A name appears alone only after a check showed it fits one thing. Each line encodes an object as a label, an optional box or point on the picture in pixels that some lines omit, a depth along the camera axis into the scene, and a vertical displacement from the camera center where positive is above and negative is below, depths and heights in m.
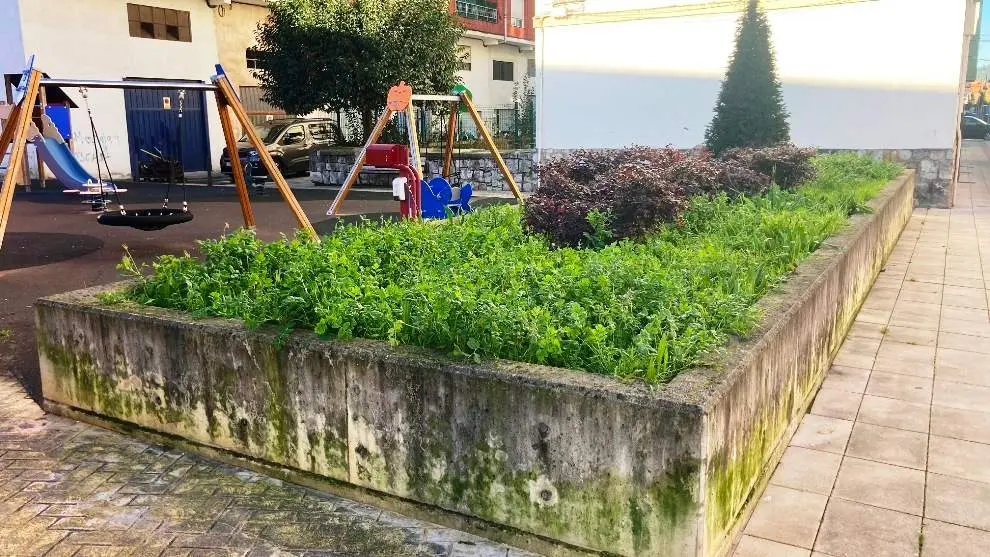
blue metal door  23.12 +0.80
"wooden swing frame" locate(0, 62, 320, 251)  7.60 +0.29
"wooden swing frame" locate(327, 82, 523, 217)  11.86 +0.44
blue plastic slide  12.31 -0.14
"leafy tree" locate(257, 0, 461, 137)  20.05 +2.53
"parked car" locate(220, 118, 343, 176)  22.38 +0.31
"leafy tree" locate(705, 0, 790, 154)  14.45 +0.85
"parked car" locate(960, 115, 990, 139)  45.81 +0.79
